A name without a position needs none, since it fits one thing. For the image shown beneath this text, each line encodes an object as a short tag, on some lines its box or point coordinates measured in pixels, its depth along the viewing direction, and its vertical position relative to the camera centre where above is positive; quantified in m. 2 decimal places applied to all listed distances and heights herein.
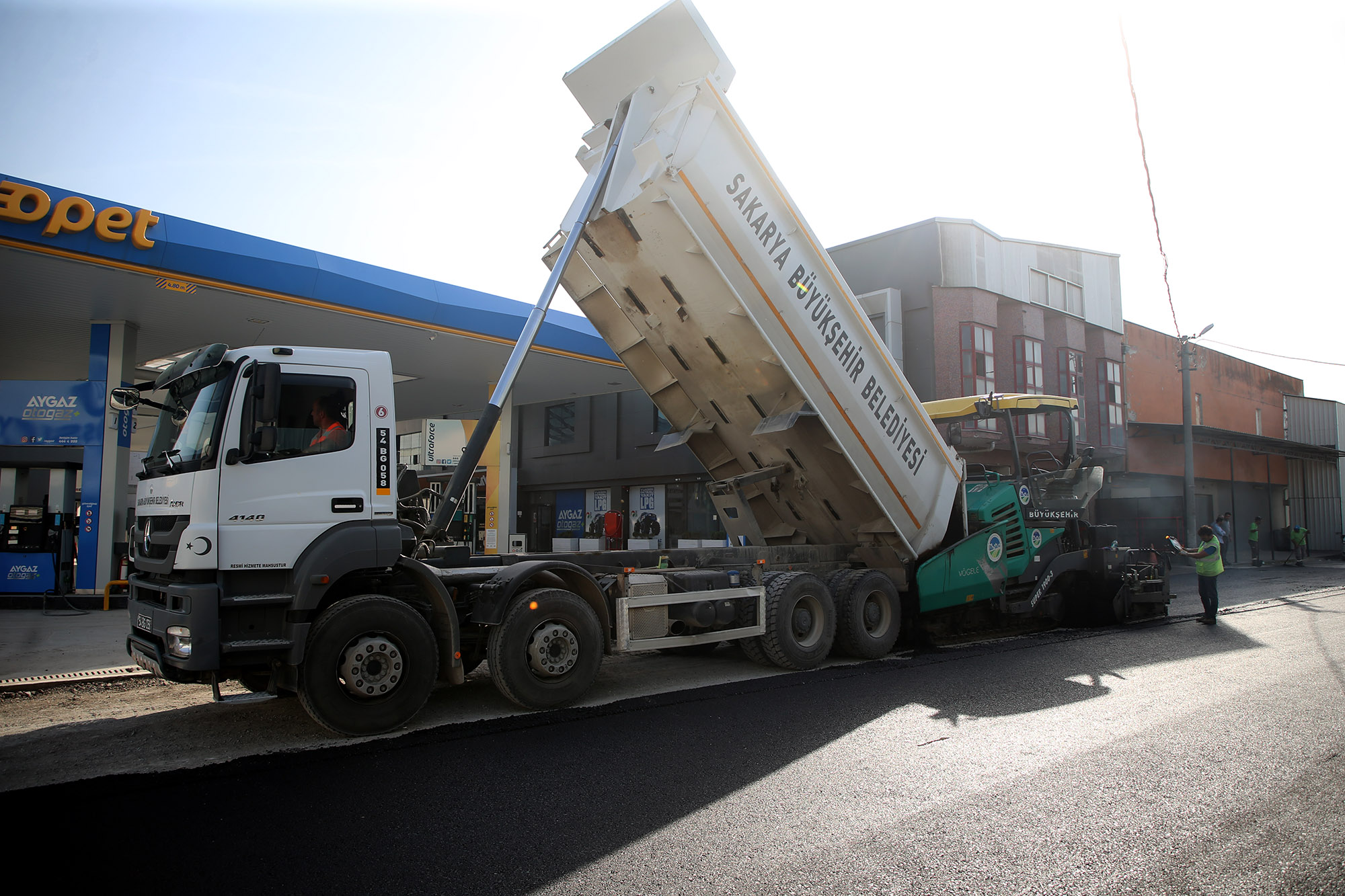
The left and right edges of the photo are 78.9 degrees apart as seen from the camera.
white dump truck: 5.50 +0.12
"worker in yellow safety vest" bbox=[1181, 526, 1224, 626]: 11.48 -0.91
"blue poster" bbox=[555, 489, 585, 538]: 31.59 -0.29
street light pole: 22.69 +1.90
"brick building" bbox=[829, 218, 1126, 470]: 22.75 +5.67
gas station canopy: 11.09 +3.33
